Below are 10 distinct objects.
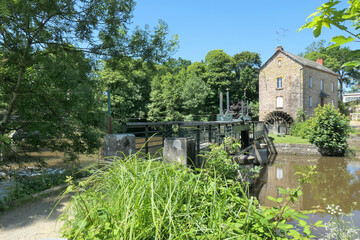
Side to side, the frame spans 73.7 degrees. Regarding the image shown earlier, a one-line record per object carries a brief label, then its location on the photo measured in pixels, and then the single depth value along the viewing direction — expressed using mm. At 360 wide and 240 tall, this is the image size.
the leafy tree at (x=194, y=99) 29484
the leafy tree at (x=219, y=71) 34188
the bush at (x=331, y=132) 16266
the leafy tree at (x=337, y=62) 38094
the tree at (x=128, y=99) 21683
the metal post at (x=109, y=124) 4504
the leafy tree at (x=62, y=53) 4902
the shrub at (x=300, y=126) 20084
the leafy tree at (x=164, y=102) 26678
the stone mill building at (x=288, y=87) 25469
